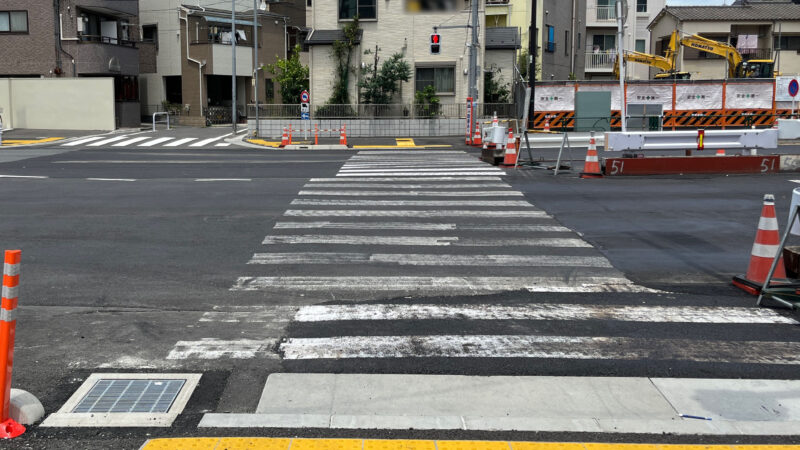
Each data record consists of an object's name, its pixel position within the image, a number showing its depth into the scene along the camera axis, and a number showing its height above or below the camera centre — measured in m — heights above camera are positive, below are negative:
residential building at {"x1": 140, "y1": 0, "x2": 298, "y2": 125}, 47.28 +4.19
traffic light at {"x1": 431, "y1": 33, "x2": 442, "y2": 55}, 32.09 +3.39
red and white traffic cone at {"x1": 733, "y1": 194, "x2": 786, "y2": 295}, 8.39 -1.30
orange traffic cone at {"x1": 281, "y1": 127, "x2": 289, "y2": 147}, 32.03 -0.54
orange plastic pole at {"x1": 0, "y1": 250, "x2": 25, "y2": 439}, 4.87 -1.30
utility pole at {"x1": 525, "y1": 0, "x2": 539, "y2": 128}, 32.06 +3.00
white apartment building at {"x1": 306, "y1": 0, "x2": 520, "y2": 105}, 36.56 +3.85
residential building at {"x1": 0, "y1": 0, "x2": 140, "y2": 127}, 40.84 +4.30
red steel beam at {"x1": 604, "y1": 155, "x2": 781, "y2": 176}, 18.30 -0.90
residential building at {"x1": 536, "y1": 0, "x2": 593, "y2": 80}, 45.22 +5.51
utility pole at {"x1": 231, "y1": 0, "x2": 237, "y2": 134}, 38.73 +4.09
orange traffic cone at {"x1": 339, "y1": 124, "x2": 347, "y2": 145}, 32.19 -0.51
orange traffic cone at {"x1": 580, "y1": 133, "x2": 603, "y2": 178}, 18.06 -0.93
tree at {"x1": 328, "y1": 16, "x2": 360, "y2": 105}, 36.53 +2.64
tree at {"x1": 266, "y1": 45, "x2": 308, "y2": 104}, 38.06 +2.11
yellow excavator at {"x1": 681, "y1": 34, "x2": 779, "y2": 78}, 43.84 +3.76
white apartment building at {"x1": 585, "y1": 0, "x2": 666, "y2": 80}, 56.28 +6.84
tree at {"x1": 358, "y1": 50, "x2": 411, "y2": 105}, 35.94 +2.08
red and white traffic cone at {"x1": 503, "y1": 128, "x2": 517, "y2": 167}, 20.53 -0.80
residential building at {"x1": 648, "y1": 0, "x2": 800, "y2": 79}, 52.50 +6.59
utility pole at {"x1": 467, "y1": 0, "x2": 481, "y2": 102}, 30.81 +2.57
